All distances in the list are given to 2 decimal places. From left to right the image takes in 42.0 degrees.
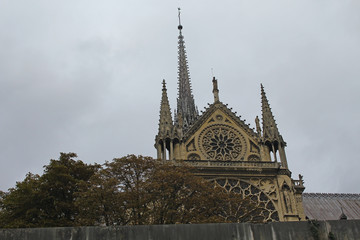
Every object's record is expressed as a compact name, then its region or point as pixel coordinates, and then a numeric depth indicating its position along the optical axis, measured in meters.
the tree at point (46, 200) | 26.11
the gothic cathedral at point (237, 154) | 36.19
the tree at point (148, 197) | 24.39
